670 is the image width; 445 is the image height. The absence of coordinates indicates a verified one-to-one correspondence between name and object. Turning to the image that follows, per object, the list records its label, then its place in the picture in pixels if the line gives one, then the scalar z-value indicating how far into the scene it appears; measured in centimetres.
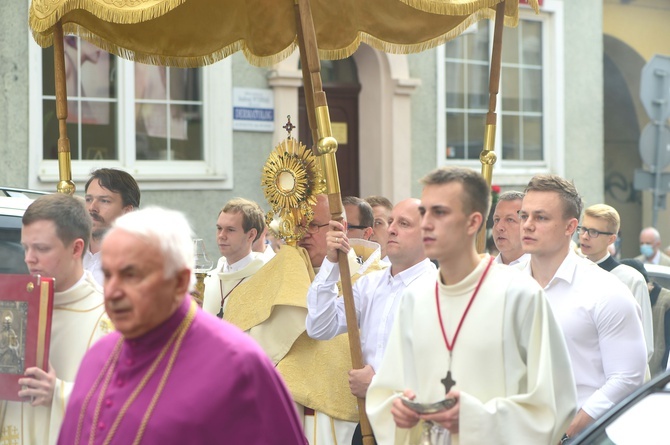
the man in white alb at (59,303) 818
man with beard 1175
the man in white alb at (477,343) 775
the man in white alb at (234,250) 1329
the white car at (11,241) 1191
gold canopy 1323
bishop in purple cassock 591
